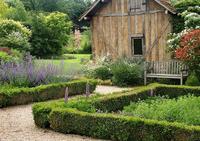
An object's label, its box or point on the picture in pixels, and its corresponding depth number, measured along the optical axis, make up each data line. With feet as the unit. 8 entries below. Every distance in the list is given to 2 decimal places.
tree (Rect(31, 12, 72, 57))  120.88
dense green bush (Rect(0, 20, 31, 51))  97.14
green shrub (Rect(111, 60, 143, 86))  66.13
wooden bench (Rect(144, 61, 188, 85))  63.89
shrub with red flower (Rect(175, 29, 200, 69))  43.24
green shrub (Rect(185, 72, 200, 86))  58.77
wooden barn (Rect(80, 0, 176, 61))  72.02
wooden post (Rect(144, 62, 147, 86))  67.10
